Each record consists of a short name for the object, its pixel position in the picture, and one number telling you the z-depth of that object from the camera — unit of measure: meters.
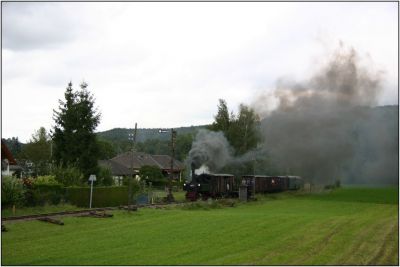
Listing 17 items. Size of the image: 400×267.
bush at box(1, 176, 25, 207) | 29.89
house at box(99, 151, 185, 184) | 87.50
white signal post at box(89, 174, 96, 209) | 34.34
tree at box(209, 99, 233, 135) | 72.38
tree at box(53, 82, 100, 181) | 51.09
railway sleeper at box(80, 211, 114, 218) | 28.62
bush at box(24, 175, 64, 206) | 33.34
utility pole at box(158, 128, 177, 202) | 45.05
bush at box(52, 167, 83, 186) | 40.22
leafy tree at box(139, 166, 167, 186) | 77.56
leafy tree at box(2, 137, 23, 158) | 98.09
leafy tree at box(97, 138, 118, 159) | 114.94
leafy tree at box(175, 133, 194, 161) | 134.00
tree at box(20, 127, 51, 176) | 73.94
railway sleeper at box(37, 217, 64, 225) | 24.71
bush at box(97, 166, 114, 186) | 51.66
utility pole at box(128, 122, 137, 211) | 32.06
